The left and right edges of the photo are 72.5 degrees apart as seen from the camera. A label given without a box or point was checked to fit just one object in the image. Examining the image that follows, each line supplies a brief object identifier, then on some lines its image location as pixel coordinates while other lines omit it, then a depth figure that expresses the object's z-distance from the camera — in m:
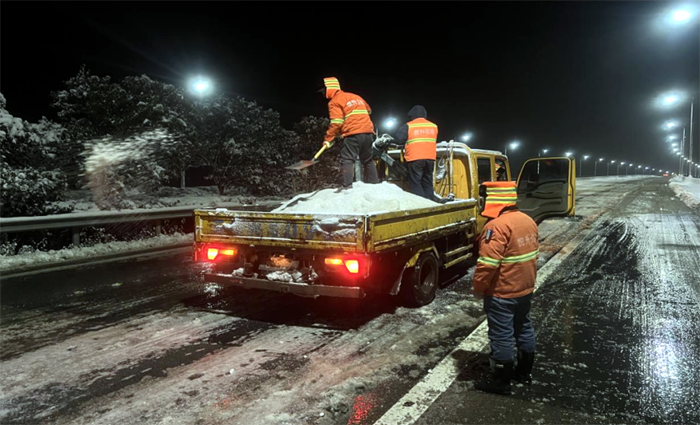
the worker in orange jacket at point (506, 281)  3.55
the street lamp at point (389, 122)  27.91
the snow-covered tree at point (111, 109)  19.28
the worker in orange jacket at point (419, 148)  7.02
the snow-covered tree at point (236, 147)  27.17
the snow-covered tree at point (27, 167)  10.12
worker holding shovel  6.73
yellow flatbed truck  4.68
